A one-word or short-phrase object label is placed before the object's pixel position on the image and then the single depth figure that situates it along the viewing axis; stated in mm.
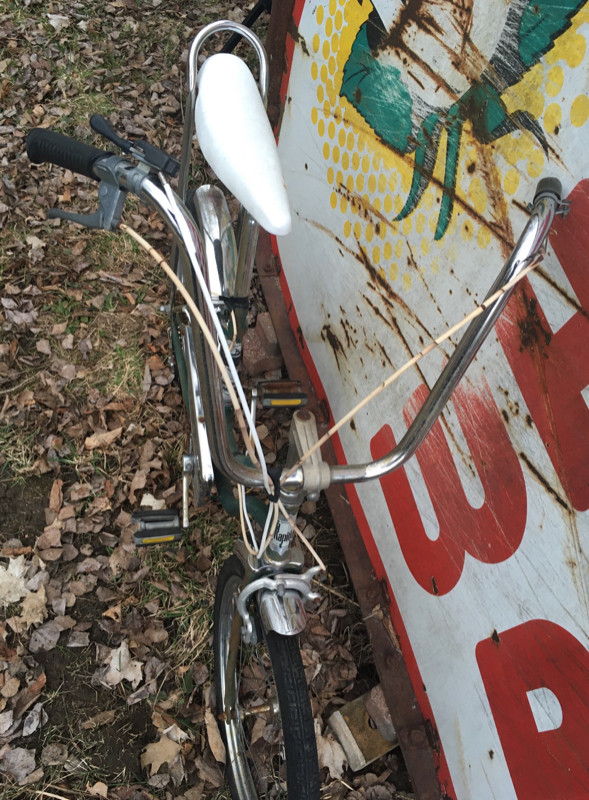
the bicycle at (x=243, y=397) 1052
